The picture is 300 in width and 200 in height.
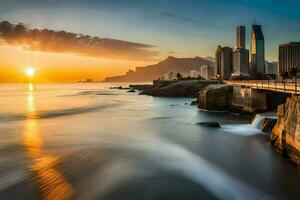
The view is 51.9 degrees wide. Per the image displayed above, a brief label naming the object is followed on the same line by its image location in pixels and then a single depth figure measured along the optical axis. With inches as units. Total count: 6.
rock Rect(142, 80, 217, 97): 5017.2
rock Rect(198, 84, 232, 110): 2519.3
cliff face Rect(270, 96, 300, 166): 862.5
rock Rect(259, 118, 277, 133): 1389.0
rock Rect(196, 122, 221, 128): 1636.3
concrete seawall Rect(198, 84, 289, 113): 2010.3
